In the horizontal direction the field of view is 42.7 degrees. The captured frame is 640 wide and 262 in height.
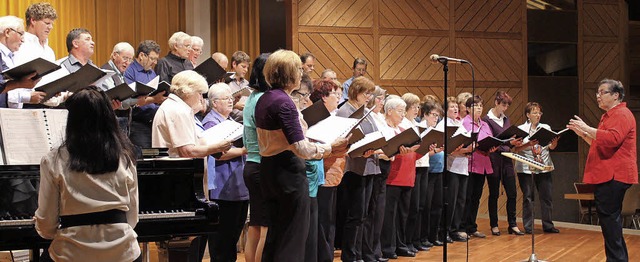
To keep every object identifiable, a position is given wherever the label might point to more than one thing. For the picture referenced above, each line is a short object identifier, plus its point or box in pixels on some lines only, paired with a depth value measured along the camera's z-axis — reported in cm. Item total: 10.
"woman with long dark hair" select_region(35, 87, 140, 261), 301
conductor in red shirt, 610
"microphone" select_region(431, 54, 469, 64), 499
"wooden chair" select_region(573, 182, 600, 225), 1090
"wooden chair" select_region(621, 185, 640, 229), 1043
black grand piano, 369
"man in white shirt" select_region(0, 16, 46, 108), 473
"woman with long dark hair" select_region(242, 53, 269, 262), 429
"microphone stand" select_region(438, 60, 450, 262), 502
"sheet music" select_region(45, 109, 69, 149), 368
